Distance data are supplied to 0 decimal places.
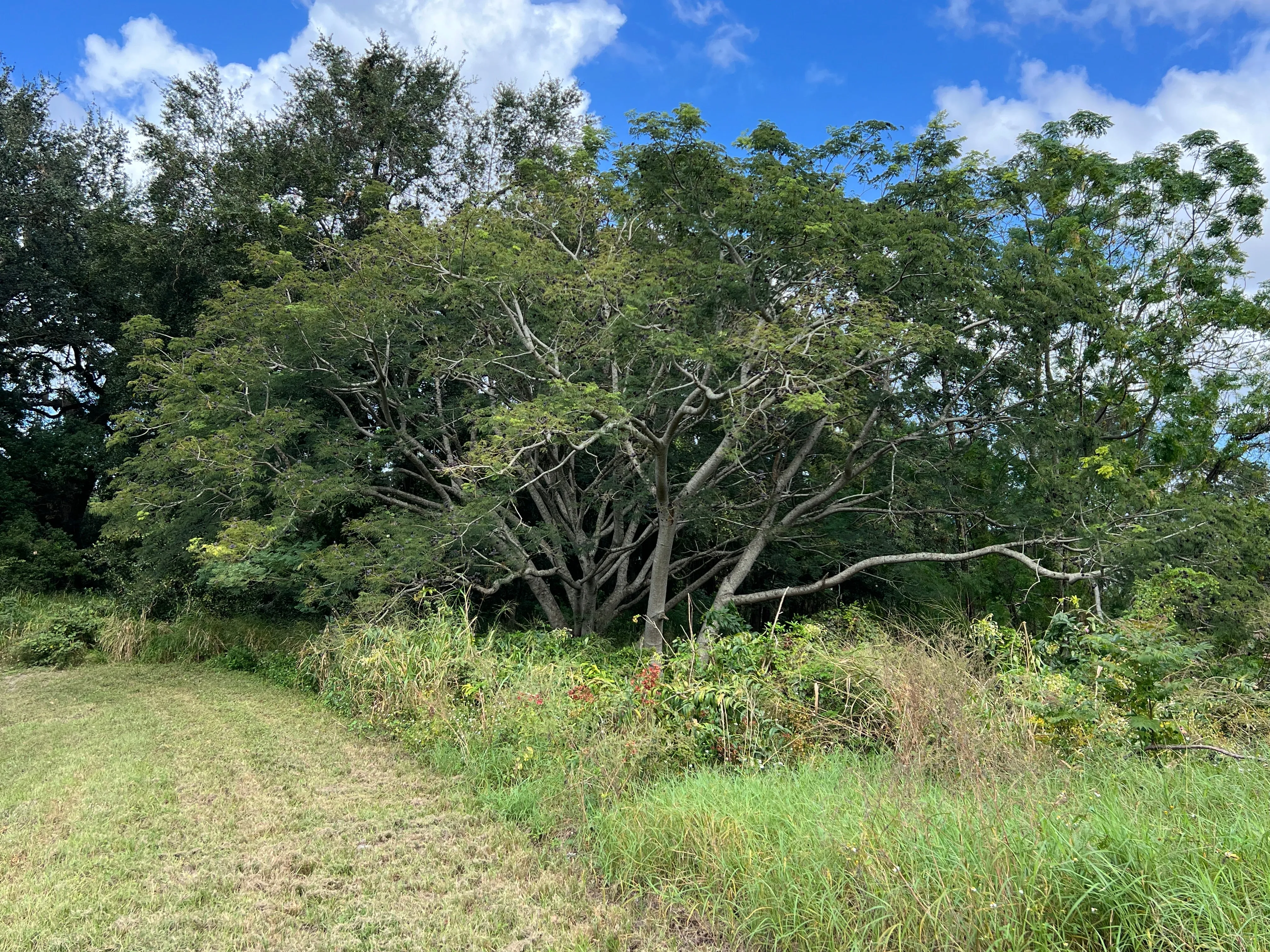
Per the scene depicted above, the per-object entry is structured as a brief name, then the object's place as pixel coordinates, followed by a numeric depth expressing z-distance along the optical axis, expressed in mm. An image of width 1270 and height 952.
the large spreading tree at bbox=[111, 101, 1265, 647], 9492
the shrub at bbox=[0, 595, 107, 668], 10617
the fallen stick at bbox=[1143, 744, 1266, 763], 3449
